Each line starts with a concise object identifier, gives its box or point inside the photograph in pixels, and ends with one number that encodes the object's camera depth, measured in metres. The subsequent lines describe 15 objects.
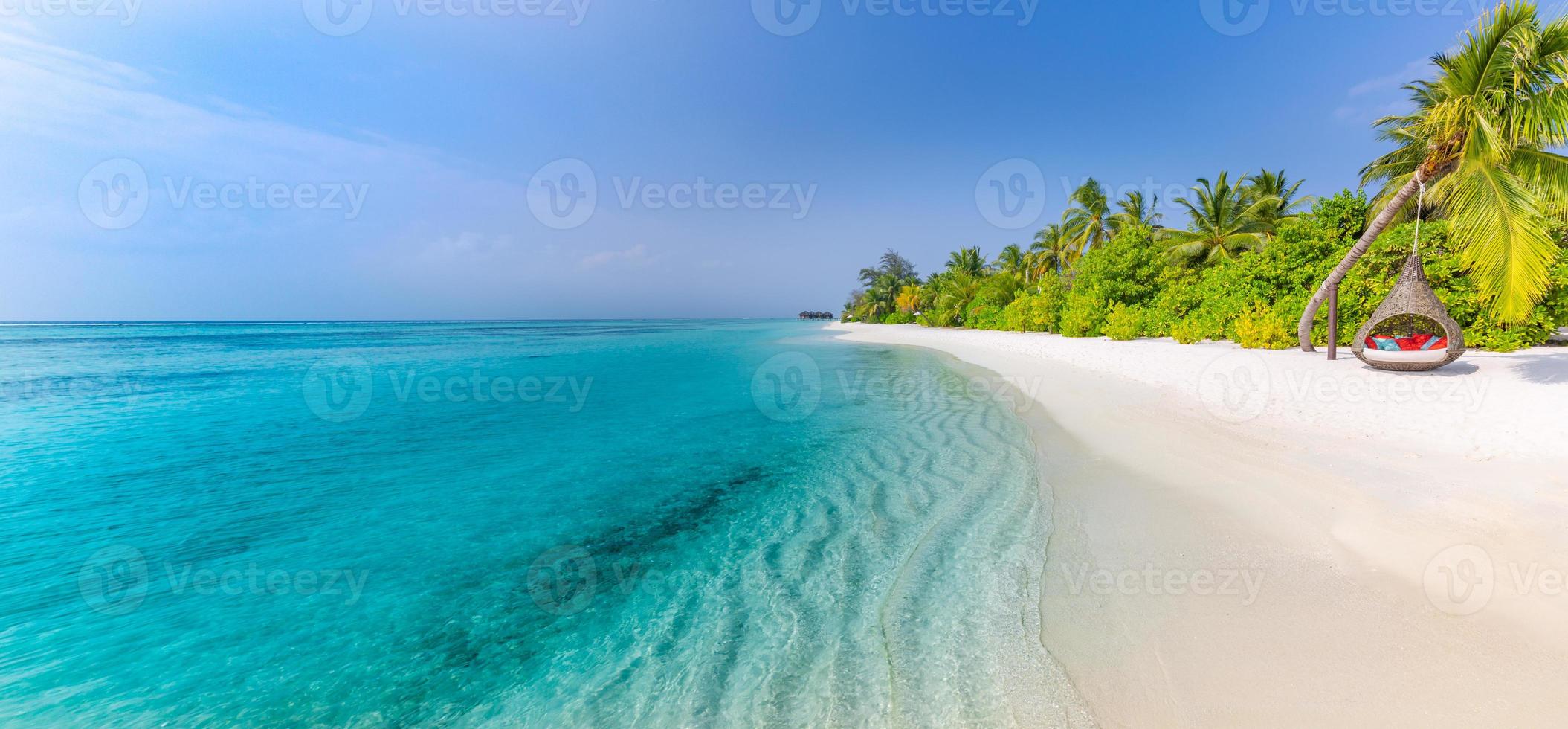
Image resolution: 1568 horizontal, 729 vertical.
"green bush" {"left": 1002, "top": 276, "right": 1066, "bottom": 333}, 31.06
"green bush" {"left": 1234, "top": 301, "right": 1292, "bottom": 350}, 14.64
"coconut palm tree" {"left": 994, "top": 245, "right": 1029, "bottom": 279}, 50.06
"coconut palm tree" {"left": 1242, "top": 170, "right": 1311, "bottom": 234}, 29.00
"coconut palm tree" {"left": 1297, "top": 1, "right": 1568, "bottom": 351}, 7.81
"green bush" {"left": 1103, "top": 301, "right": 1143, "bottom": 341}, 22.64
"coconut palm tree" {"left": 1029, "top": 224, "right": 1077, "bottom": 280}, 39.28
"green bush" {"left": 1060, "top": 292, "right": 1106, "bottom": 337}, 25.81
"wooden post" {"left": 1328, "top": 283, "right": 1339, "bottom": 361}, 12.09
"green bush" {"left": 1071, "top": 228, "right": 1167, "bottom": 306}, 25.75
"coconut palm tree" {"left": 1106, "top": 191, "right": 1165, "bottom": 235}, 34.69
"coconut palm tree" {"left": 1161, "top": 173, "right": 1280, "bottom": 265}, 27.95
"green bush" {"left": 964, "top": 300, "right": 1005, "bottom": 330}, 40.00
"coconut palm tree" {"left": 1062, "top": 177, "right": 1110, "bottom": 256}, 36.44
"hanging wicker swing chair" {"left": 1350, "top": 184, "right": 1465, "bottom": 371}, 9.38
